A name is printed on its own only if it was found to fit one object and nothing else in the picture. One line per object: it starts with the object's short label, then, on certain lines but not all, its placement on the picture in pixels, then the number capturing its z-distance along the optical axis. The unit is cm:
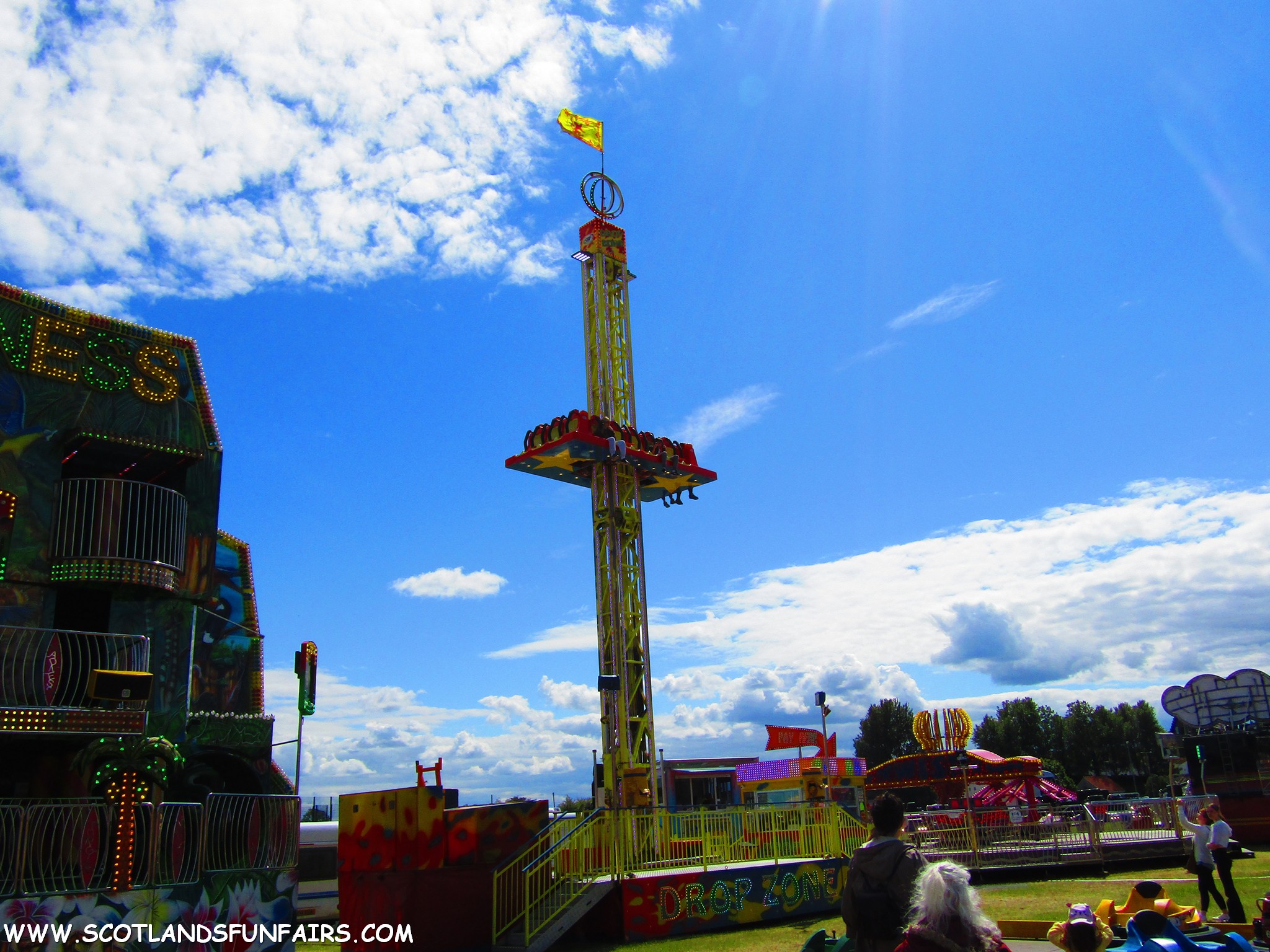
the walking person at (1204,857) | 1352
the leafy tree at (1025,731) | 8538
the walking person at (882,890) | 612
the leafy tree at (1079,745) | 8388
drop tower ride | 2528
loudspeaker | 1434
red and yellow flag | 3117
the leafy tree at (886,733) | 8956
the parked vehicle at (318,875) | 2462
